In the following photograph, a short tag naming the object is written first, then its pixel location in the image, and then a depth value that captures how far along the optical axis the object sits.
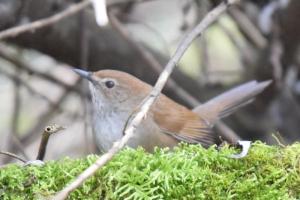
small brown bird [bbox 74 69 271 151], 7.76
